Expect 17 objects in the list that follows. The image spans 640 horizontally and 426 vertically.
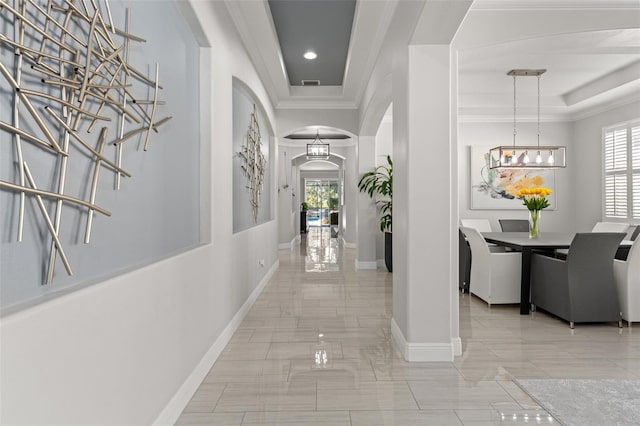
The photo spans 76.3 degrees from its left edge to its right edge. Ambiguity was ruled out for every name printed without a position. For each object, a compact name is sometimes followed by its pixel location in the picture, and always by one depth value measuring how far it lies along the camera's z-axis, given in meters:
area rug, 2.22
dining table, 4.45
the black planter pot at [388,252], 7.11
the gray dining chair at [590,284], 3.92
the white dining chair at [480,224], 6.75
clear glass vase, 5.18
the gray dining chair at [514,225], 6.79
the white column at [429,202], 3.08
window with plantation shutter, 6.43
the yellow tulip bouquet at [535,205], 5.17
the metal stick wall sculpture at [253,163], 4.83
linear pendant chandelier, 5.89
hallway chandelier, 7.91
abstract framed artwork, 7.87
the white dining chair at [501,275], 4.64
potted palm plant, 7.20
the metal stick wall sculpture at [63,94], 1.20
